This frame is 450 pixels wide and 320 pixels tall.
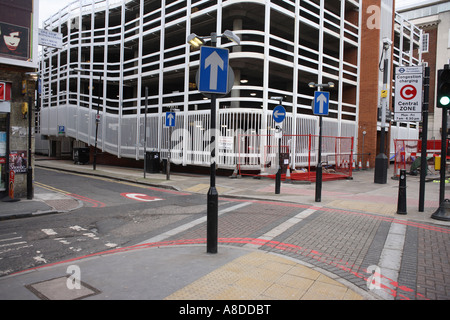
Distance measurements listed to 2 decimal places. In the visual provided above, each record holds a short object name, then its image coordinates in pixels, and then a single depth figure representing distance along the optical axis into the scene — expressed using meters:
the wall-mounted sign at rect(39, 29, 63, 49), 11.86
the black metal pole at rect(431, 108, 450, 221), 8.01
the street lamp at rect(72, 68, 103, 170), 23.20
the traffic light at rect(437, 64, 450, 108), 7.92
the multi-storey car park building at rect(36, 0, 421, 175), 19.02
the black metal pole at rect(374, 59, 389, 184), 16.02
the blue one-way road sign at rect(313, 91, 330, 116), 10.83
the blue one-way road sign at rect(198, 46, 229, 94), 5.25
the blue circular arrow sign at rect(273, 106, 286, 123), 12.18
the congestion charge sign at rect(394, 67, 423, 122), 9.51
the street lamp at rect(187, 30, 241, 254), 5.23
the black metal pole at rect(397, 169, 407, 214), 8.65
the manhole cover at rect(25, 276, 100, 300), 3.83
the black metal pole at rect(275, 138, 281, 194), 12.38
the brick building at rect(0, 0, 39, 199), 10.37
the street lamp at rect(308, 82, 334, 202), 10.48
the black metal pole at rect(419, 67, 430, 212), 8.76
